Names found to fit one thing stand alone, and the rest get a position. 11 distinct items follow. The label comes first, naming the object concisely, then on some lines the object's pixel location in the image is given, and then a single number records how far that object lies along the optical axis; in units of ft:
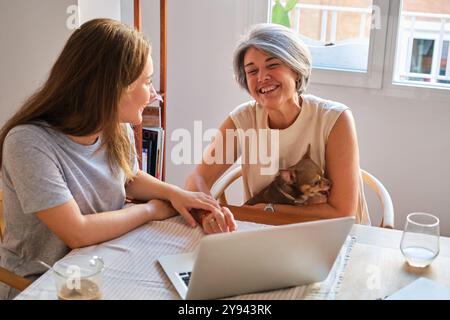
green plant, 9.41
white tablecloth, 4.05
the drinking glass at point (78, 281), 3.86
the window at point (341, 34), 9.06
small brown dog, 6.17
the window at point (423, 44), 8.91
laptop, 3.69
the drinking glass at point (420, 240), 4.38
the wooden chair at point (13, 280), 4.58
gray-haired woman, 6.09
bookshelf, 8.40
